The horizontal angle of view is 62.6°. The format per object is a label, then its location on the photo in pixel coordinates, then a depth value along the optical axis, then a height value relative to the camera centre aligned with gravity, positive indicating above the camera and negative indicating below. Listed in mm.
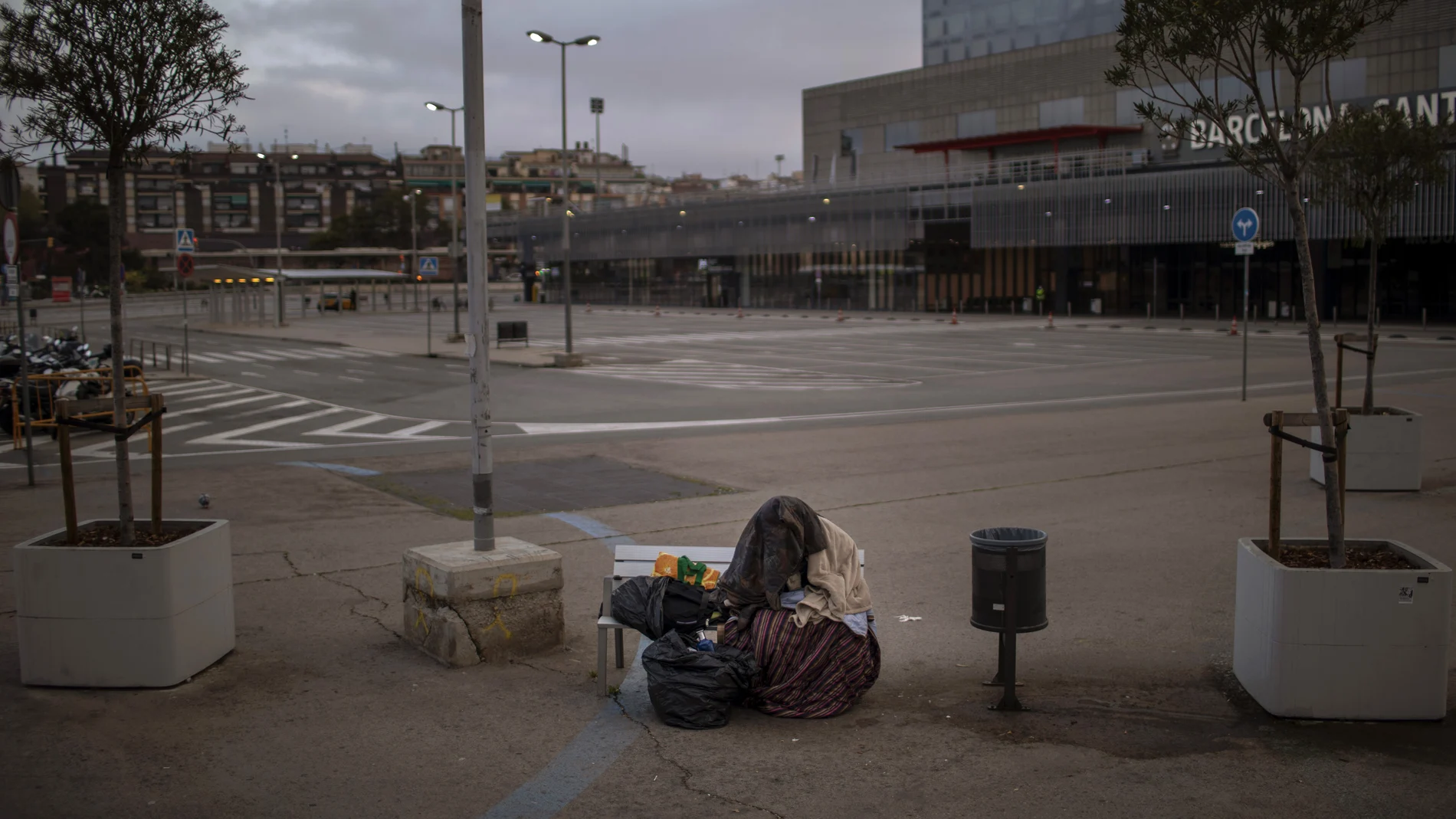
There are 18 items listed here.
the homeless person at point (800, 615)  6273 -1565
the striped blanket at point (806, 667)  6277 -1832
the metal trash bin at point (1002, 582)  6316 -1401
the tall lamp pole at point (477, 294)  7512 +168
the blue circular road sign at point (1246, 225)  20547 +1574
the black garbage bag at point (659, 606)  6645 -1599
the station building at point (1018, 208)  57656 +6610
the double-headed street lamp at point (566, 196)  34031 +3584
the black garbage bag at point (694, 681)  6129 -1862
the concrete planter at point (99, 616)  6590 -1610
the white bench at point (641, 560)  6848 -1407
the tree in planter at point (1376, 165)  14141 +1819
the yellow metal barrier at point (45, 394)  17547 -1110
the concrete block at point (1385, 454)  12492 -1443
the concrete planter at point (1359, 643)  6000 -1650
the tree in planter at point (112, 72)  7141 +1521
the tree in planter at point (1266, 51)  6594 +1565
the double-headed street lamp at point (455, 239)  35531 +2830
